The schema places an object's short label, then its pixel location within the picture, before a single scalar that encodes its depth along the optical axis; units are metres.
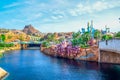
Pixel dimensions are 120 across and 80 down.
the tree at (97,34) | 56.25
